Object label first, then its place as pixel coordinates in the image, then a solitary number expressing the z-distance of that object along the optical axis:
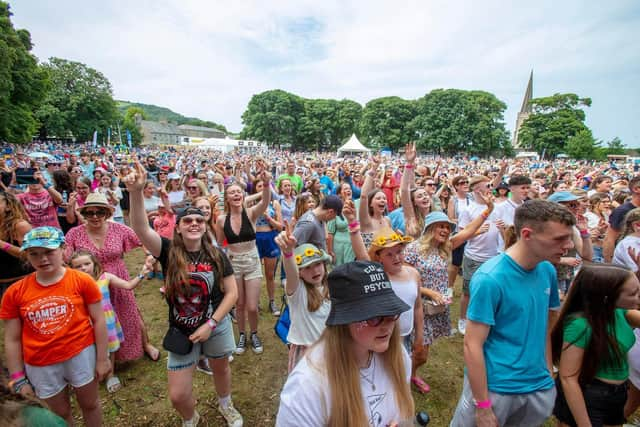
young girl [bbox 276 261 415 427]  1.32
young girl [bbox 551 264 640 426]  2.11
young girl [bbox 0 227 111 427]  2.33
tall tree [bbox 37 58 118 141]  53.12
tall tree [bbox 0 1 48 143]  22.69
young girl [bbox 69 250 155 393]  3.20
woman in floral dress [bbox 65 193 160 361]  3.47
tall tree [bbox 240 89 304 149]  69.31
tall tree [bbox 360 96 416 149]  61.78
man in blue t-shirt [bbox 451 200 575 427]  2.00
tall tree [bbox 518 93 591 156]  57.88
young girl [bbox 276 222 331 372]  2.55
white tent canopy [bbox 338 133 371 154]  42.06
